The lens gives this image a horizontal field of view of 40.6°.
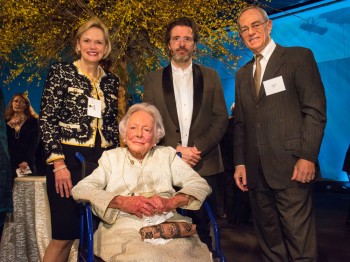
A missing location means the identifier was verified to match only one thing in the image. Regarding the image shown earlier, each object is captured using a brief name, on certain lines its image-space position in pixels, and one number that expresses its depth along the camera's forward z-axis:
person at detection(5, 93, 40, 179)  6.08
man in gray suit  2.65
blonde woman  2.81
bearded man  3.05
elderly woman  2.24
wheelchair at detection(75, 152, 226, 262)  2.15
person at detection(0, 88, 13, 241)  2.44
